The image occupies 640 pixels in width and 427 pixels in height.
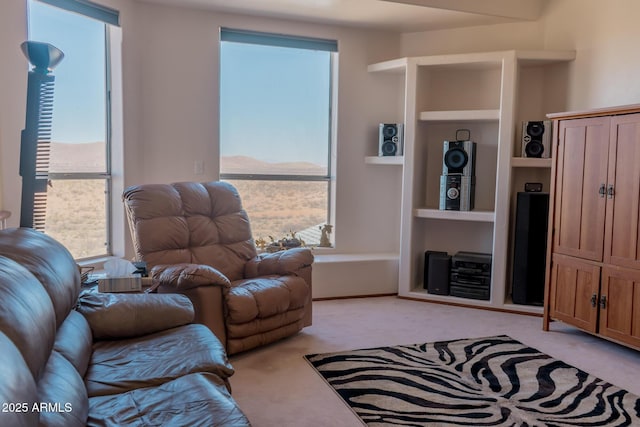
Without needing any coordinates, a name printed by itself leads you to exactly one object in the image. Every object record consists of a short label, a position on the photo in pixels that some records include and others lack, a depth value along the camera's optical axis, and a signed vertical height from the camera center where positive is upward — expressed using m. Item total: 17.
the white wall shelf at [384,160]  4.75 +0.14
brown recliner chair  3.01 -0.59
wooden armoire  3.25 -0.29
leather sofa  1.28 -0.65
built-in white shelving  4.36 +0.30
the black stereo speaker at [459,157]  4.52 +0.17
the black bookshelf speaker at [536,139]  4.29 +0.33
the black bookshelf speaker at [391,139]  4.81 +0.33
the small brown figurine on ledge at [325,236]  4.89 -0.58
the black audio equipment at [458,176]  4.53 +0.01
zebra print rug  2.48 -1.12
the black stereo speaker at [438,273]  4.61 -0.85
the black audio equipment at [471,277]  4.48 -0.85
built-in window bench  4.64 -0.90
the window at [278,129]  4.61 +0.39
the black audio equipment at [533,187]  4.36 -0.07
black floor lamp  2.49 +0.26
